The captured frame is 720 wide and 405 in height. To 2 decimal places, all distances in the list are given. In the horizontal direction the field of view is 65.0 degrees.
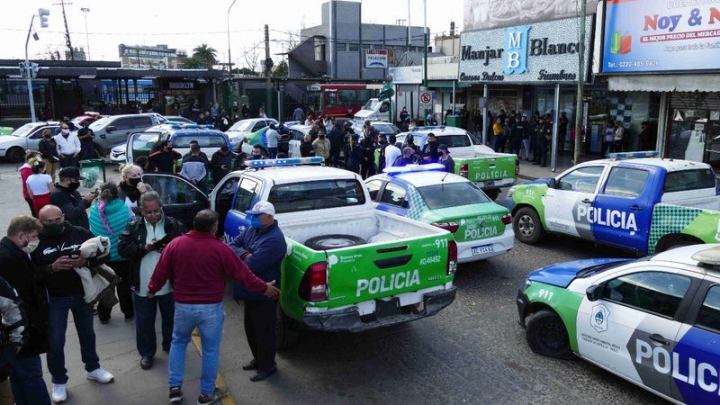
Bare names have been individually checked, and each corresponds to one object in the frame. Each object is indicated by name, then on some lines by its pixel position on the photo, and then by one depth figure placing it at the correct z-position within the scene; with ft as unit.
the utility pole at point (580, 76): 53.83
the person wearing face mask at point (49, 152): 48.60
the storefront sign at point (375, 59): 172.24
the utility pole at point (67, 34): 176.04
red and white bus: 116.88
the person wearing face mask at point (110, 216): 20.27
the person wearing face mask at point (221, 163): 41.96
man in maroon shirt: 15.01
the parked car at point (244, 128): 71.46
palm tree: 237.86
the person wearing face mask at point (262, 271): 16.79
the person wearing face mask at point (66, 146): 50.98
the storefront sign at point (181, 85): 123.29
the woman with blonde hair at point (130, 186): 23.18
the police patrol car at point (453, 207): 26.30
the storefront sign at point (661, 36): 46.16
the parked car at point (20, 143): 69.26
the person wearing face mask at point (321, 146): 51.96
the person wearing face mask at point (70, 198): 20.71
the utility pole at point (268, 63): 107.24
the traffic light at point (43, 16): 85.05
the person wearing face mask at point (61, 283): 15.17
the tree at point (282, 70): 206.44
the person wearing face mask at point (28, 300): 13.39
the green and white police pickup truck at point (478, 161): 42.47
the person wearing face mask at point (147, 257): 17.43
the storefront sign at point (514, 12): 58.70
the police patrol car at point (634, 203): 25.38
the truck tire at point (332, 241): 20.91
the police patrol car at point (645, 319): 14.32
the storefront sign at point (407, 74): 94.80
